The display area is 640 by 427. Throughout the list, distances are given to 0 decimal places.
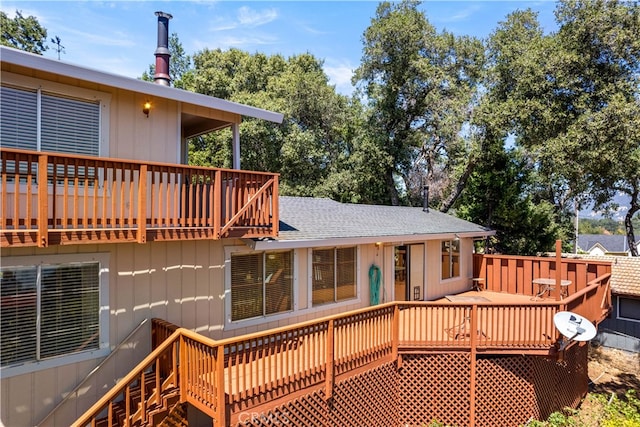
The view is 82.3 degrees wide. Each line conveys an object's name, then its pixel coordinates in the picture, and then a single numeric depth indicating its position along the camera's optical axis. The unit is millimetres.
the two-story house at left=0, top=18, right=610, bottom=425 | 5012
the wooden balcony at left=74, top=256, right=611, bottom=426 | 5102
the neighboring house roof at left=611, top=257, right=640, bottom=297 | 16078
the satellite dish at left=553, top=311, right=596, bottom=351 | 7406
